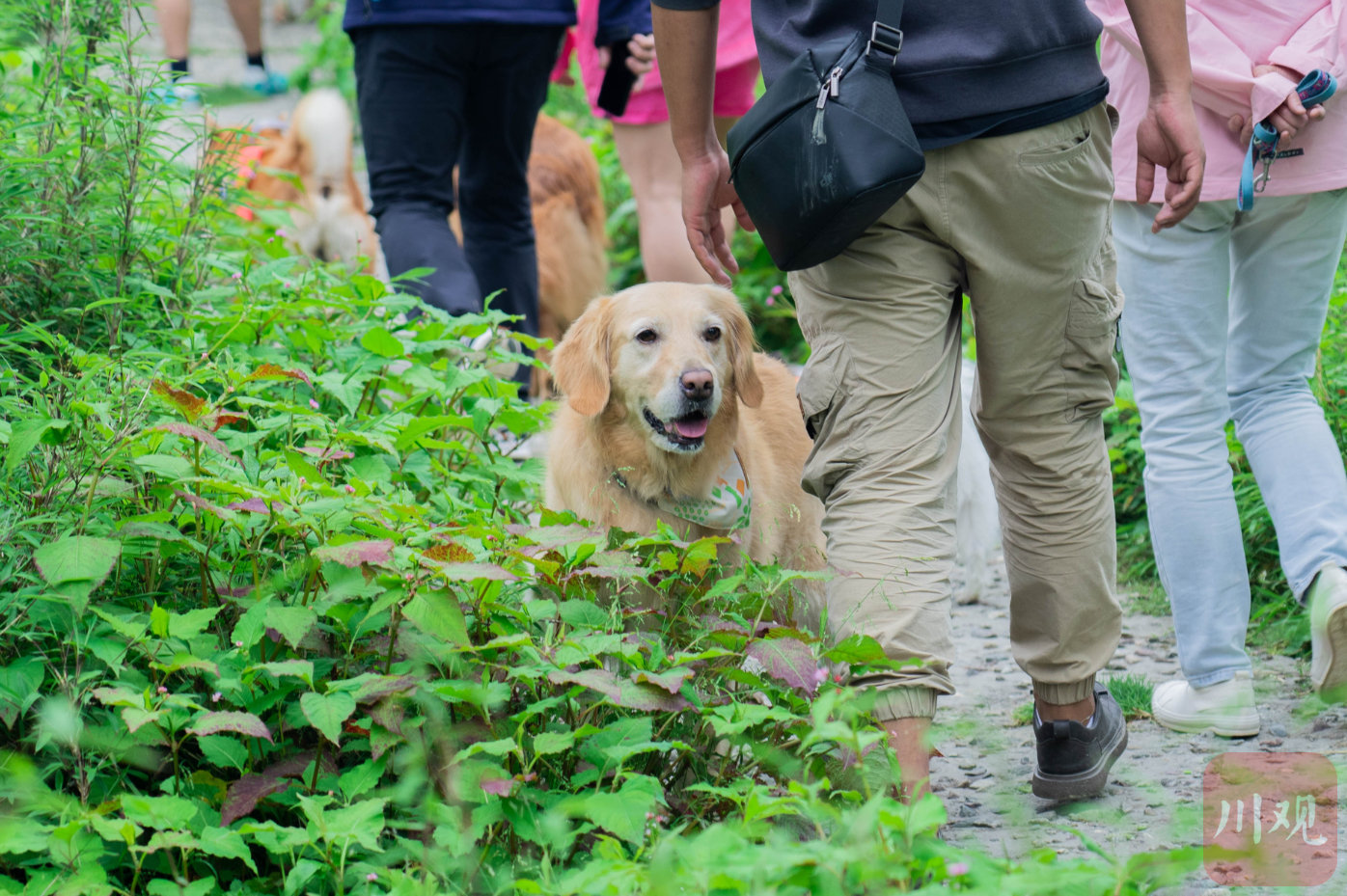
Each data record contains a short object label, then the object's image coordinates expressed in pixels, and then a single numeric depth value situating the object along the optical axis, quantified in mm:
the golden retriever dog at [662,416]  5965
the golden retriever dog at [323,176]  12484
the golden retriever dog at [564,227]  12477
